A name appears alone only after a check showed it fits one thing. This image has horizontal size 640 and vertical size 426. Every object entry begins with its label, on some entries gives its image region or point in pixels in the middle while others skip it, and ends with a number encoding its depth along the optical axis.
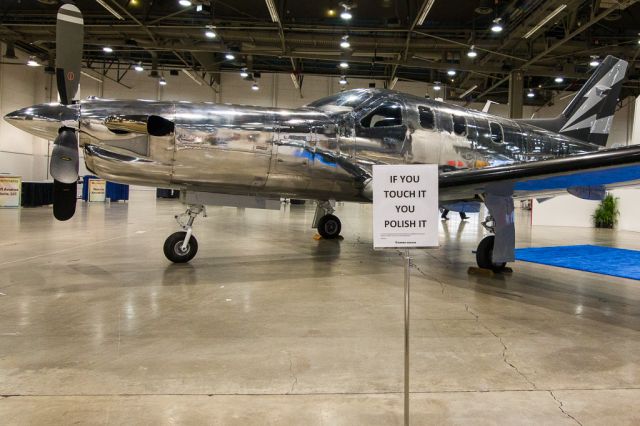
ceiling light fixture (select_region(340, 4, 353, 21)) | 15.02
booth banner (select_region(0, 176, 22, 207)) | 20.48
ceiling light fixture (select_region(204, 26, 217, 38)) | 17.23
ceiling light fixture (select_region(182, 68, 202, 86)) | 26.62
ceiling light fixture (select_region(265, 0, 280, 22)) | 14.74
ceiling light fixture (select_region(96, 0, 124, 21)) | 15.23
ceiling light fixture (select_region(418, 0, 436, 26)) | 13.98
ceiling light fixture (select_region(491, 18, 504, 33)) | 15.37
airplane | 5.46
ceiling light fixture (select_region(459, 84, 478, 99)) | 26.27
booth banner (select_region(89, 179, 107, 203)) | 26.86
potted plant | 19.09
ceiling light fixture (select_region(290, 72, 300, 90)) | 26.75
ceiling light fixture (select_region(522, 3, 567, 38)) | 13.44
